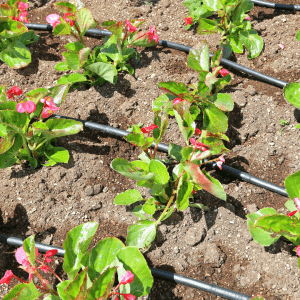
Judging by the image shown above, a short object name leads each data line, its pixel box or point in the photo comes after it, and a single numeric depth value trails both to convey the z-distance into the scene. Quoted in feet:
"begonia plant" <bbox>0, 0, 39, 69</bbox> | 6.50
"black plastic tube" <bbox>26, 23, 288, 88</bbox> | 6.80
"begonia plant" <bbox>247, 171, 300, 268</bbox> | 4.12
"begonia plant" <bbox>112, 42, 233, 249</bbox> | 4.40
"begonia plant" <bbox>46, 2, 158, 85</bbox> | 6.11
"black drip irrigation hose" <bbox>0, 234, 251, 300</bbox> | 4.38
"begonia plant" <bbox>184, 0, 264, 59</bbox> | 7.07
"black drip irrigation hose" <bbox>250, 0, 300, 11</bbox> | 8.23
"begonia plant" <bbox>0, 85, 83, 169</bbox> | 4.86
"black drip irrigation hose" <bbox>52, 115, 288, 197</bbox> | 5.43
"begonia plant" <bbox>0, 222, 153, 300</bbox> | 3.40
